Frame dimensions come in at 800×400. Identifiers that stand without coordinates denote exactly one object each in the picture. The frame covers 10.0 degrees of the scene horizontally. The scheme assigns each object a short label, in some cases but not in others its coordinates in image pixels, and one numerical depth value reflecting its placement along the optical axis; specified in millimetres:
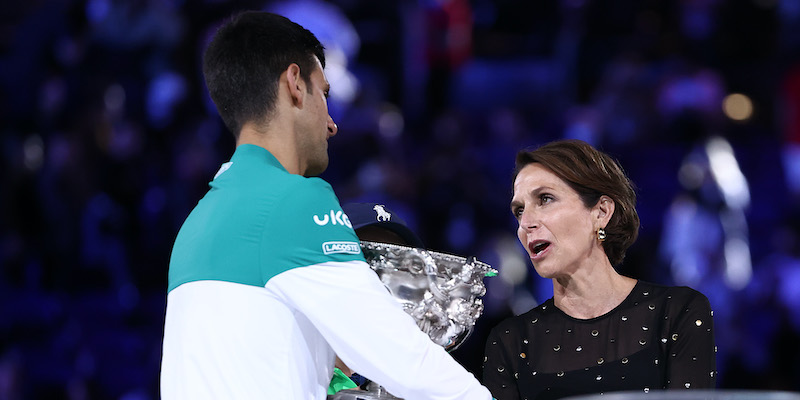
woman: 6440
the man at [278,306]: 6092
